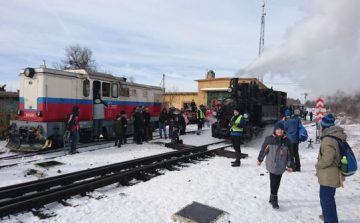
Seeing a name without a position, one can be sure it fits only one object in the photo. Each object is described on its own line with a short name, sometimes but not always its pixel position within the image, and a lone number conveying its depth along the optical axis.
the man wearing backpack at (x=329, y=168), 3.59
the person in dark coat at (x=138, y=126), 11.28
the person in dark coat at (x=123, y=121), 10.84
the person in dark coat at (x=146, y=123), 12.15
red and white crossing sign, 11.18
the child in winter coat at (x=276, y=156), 4.54
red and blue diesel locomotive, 9.20
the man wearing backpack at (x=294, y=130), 7.15
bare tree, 39.95
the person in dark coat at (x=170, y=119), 13.02
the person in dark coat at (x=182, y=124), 14.69
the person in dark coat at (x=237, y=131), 7.50
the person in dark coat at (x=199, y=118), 15.68
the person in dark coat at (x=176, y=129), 11.48
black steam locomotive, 10.87
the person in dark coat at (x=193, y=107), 21.95
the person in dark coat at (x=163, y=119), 13.24
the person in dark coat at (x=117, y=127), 10.40
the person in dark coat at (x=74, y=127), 8.97
